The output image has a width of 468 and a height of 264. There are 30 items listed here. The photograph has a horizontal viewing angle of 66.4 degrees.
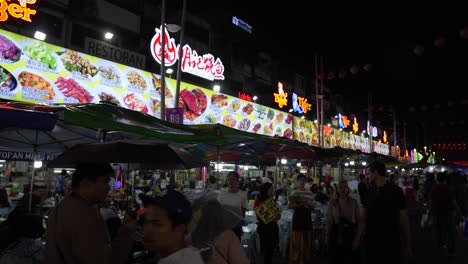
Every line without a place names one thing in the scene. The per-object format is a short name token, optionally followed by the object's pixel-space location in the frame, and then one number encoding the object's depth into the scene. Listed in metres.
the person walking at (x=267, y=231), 7.40
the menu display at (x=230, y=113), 14.09
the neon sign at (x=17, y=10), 9.98
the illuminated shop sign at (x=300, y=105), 25.00
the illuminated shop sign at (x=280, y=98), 23.30
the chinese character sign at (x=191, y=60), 13.34
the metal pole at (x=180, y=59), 11.39
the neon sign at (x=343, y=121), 32.64
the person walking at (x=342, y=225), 6.18
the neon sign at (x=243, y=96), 22.81
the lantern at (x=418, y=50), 13.34
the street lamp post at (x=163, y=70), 10.80
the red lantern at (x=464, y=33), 10.76
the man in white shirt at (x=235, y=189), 6.96
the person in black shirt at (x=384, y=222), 5.02
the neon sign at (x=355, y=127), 38.60
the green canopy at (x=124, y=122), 4.28
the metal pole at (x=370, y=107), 29.91
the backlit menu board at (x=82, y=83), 9.16
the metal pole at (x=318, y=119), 21.41
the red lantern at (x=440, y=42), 12.12
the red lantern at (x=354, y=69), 16.09
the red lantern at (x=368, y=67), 16.34
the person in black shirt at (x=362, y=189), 9.63
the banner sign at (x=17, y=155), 7.97
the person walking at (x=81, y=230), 2.35
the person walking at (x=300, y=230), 7.59
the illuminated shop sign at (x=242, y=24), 26.22
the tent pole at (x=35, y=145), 5.85
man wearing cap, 1.91
